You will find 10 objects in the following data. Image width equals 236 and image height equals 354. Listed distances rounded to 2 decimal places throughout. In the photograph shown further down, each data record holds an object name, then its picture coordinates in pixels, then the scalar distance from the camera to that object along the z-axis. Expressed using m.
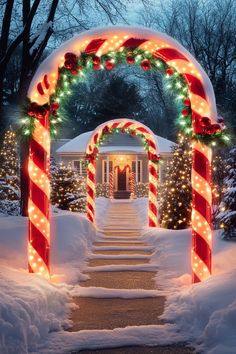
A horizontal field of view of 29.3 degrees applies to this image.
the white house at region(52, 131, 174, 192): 33.25
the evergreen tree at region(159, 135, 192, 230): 14.02
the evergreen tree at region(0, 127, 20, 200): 18.39
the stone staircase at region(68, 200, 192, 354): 5.49
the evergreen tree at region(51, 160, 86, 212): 19.00
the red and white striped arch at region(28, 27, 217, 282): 7.21
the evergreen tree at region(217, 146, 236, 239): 9.88
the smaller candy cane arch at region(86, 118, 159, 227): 15.43
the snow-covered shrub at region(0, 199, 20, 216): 17.00
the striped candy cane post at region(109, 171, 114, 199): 32.16
